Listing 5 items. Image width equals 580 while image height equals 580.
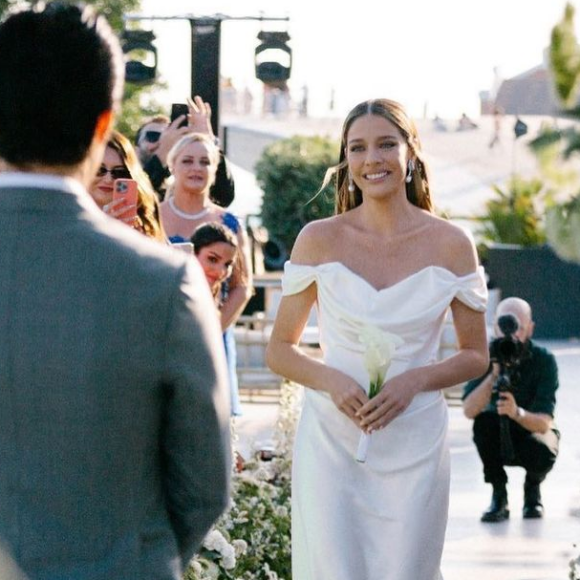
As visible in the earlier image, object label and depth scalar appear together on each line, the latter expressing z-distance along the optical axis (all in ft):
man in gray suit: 11.18
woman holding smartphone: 24.64
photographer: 42.17
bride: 22.80
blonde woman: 36.02
